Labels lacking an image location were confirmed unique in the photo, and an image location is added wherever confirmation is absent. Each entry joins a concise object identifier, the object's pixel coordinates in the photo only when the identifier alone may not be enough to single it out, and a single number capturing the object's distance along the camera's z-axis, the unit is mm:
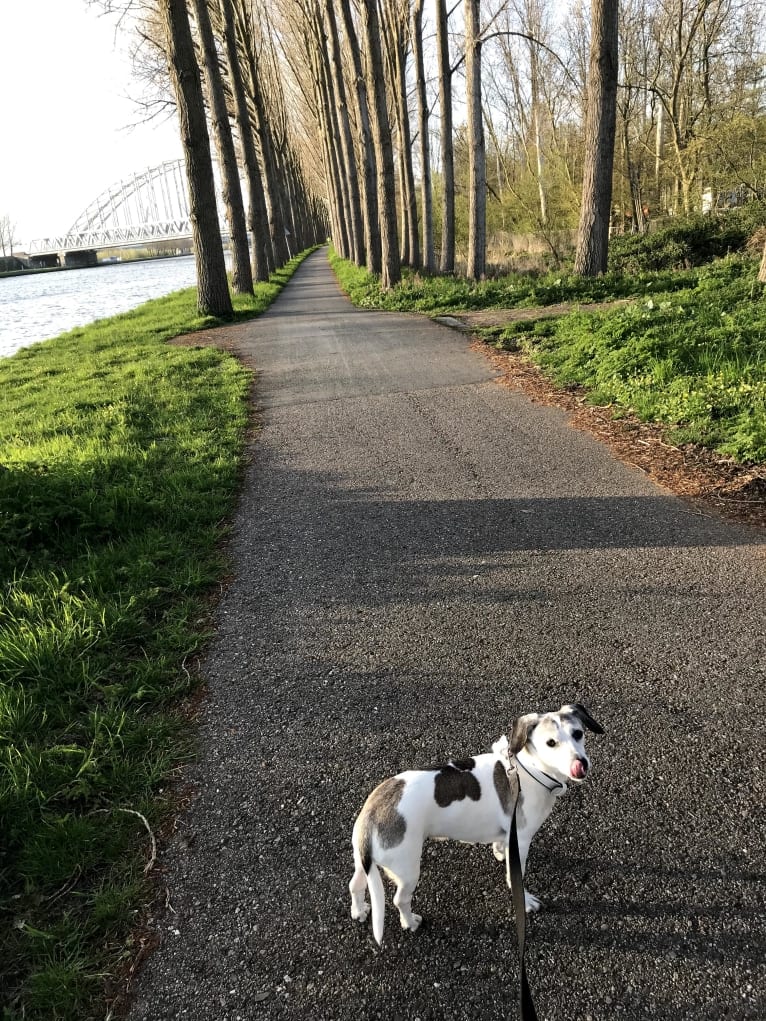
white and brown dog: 2002
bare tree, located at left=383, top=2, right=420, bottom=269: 23406
